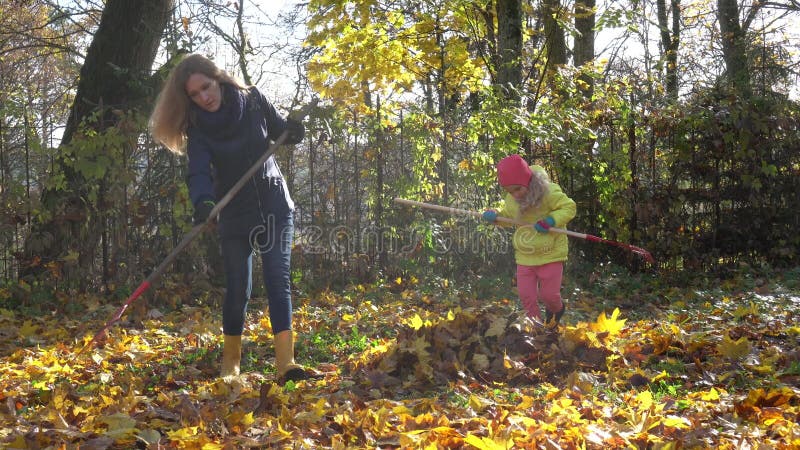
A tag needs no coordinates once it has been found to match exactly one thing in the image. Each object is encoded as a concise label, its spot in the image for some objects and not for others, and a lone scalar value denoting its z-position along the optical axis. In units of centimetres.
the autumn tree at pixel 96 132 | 674
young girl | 509
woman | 402
